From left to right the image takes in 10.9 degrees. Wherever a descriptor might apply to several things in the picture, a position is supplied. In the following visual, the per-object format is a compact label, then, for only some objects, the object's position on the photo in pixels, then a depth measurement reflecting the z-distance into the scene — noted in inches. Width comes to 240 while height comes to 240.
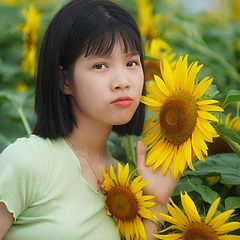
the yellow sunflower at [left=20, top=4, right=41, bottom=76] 127.2
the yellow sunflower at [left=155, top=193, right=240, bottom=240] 88.6
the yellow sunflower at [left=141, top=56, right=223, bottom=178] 89.8
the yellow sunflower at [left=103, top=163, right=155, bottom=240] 92.6
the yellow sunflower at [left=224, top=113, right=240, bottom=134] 100.6
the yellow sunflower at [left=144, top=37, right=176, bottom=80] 110.6
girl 90.4
